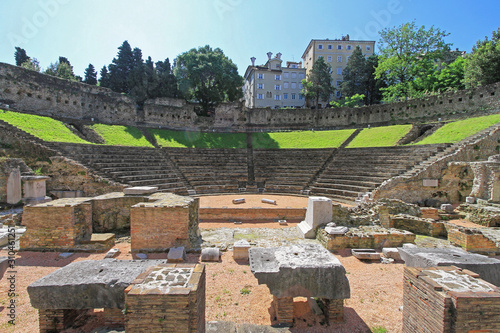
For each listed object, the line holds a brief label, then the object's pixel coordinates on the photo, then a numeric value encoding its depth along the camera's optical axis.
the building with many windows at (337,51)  43.72
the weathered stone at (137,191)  9.56
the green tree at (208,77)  30.47
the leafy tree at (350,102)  34.56
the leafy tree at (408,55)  30.22
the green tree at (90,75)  34.81
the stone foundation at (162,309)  3.05
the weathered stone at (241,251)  6.75
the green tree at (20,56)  34.59
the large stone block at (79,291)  3.46
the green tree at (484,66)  22.69
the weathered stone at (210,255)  6.63
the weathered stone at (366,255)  6.83
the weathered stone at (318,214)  8.95
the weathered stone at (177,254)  6.32
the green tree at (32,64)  31.83
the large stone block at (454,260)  4.25
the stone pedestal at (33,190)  10.60
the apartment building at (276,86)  42.69
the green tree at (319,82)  37.75
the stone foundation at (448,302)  2.99
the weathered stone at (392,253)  6.87
